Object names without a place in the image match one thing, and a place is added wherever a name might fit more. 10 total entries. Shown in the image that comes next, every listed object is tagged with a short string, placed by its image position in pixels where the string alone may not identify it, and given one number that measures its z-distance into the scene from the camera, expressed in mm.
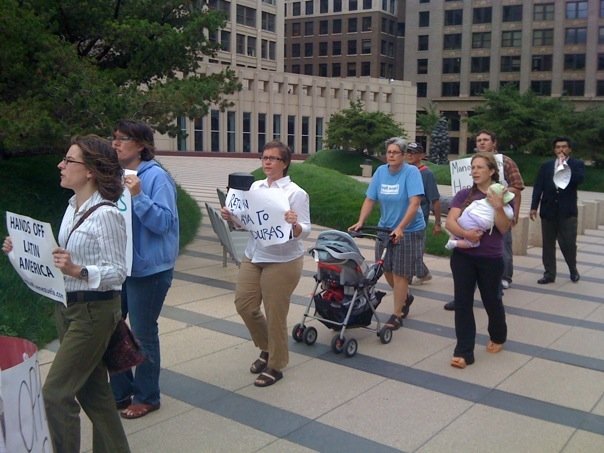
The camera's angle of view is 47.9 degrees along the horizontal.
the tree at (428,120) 74562
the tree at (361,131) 39906
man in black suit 9039
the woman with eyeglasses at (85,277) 3242
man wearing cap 7719
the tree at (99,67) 9305
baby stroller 5832
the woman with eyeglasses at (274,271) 4934
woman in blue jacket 4066
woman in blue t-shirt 6383
